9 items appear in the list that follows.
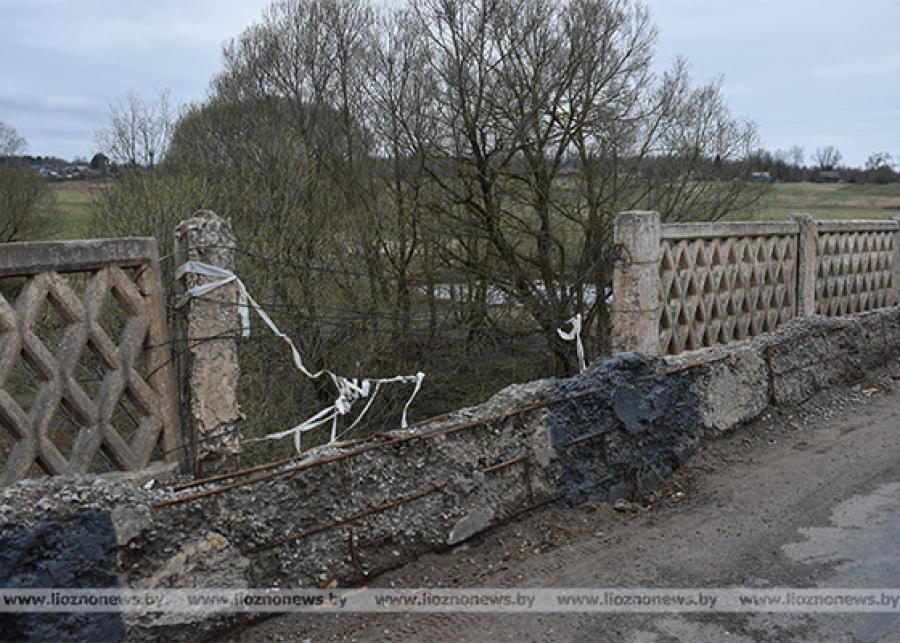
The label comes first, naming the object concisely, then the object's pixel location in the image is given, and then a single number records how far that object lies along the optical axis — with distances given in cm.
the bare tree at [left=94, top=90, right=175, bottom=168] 1619
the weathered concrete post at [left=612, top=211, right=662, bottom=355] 625
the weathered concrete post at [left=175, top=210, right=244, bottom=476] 414
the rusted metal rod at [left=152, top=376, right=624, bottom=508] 383
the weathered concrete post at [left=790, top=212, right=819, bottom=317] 845
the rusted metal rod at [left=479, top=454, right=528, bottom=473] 504
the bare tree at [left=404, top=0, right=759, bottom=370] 1574
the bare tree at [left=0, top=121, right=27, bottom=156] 2892
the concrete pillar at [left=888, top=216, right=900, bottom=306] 1031
